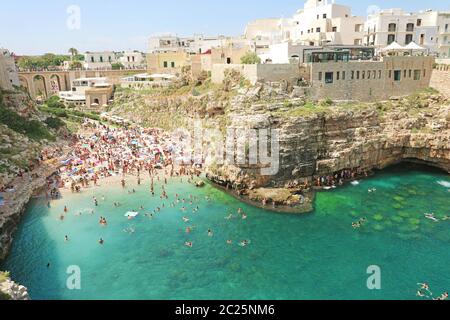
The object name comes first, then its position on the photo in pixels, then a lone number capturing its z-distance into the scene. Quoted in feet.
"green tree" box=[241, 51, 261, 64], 133.39
